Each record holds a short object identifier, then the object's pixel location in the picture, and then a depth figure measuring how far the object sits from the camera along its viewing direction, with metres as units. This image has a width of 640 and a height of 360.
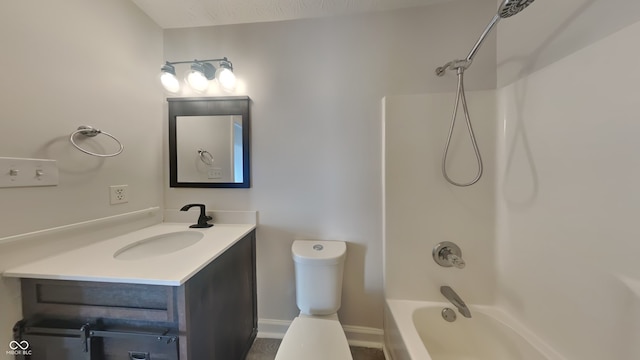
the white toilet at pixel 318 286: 1.16
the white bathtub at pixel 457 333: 1.08
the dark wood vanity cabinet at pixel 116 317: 0.78
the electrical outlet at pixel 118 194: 1.20
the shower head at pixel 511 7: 0.81
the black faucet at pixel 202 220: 1.43
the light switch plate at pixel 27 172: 0.79
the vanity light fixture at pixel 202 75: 1.42
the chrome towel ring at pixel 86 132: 1.00
